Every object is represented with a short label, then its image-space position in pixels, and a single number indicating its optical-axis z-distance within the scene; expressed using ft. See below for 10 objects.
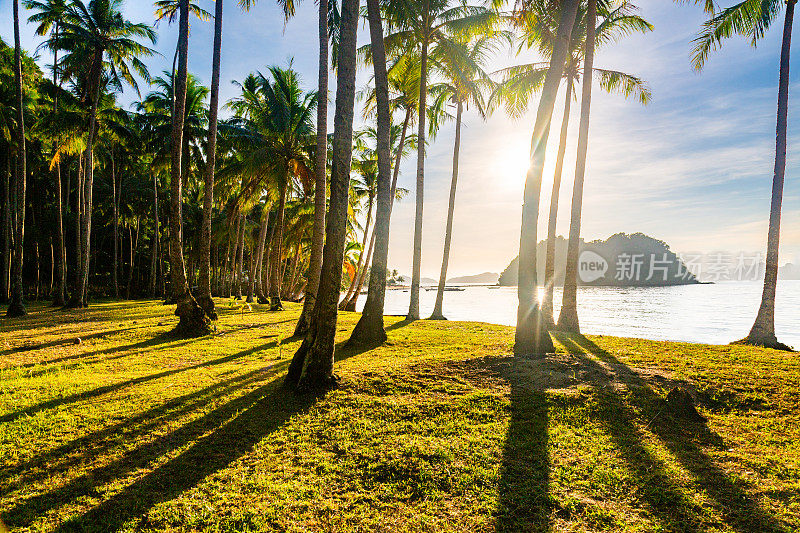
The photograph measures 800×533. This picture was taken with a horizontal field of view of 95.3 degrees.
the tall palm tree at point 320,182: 32.73
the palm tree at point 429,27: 43.32
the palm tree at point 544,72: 40.86
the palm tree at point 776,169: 33.45
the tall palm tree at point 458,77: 44.06
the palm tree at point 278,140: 62.85
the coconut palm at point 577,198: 37.29
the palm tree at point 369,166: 78.38
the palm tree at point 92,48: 52.42
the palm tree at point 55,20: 51.93
